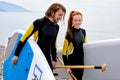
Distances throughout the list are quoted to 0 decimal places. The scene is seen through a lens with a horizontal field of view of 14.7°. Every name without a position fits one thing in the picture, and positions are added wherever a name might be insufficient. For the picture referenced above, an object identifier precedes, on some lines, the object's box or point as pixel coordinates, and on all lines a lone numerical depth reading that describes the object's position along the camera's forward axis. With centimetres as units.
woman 488
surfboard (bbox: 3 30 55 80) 438
